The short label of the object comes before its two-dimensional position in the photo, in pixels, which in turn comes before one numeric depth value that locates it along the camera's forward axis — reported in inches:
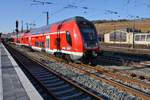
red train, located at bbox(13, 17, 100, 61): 335.8
